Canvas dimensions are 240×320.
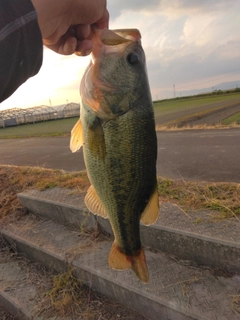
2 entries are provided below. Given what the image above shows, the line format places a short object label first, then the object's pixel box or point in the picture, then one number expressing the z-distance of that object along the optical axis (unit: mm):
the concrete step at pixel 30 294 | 2947
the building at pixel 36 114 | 46219
